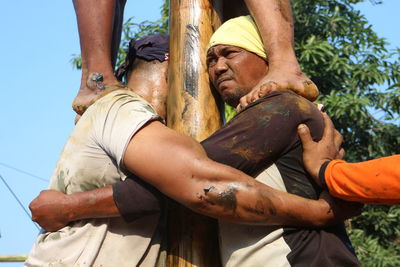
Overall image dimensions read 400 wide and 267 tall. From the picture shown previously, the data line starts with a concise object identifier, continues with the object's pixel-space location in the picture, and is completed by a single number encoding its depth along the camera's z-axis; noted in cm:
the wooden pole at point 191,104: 331
